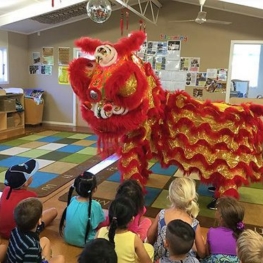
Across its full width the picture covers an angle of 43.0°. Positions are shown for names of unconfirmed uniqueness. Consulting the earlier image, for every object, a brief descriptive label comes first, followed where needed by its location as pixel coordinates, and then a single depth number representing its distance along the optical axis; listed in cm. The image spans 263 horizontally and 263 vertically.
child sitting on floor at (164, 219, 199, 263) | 162
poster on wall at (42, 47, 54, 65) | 768
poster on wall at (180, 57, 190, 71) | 700
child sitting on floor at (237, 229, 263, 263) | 143
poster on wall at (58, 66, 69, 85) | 764
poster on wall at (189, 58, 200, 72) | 693
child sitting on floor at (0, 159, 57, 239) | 238
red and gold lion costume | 266
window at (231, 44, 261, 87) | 968
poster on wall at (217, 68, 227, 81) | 680
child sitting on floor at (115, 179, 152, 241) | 213
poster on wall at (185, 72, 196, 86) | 700
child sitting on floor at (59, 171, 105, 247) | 238
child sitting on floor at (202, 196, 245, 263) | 183
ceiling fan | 531
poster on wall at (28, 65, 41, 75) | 787
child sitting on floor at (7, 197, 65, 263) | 178
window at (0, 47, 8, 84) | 716
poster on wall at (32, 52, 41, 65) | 783
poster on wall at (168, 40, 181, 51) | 701
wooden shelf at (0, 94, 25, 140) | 645
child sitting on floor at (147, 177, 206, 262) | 197
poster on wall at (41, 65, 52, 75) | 777
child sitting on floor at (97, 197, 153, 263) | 175
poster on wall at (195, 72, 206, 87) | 693
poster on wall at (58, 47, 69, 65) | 758
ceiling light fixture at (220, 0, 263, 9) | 498
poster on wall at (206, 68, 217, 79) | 685
